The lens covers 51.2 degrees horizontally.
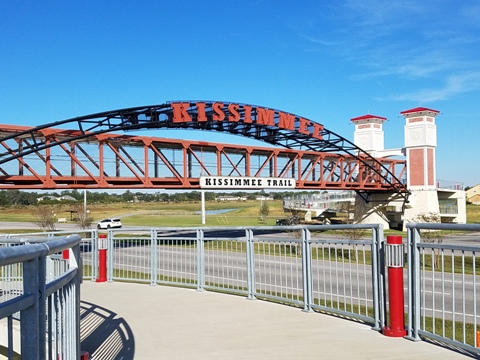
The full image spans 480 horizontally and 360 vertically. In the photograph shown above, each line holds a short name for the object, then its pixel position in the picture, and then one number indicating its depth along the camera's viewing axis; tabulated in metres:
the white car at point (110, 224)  54.49
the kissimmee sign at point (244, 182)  34.09
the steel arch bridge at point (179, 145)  27.34
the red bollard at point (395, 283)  6.33
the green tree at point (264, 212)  65.19
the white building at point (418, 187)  47.34
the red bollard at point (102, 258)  12.72
